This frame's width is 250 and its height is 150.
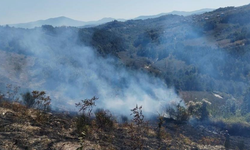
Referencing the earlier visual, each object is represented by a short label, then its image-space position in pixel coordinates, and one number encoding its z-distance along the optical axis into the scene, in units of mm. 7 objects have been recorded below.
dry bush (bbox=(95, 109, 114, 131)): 9484
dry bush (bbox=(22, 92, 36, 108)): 13677
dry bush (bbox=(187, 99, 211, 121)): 22378
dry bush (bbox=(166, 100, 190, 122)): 19597
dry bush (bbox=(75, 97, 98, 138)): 7598
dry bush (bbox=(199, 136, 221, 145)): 13986
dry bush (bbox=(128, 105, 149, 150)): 7491
